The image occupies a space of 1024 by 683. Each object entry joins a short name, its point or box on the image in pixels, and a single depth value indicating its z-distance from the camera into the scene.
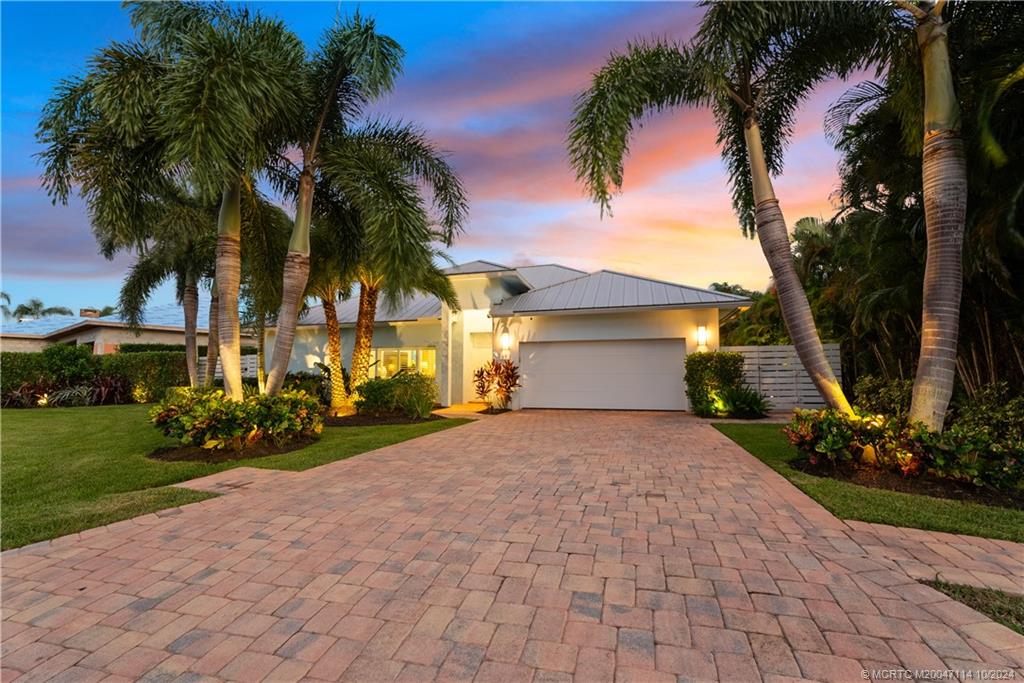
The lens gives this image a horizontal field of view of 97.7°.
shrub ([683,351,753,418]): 11.51
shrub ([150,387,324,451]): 6.65
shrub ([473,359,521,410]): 13.45
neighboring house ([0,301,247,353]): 21.31
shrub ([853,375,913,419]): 7.14
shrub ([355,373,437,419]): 11.56
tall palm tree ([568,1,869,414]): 5.68
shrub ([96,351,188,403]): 17.25
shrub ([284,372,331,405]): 14.09
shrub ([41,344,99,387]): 16.31
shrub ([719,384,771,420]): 11.26
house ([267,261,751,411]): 12.76
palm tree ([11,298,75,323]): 45.75
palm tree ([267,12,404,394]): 7.23
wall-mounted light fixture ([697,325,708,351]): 12.48
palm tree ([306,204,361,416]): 9.23
